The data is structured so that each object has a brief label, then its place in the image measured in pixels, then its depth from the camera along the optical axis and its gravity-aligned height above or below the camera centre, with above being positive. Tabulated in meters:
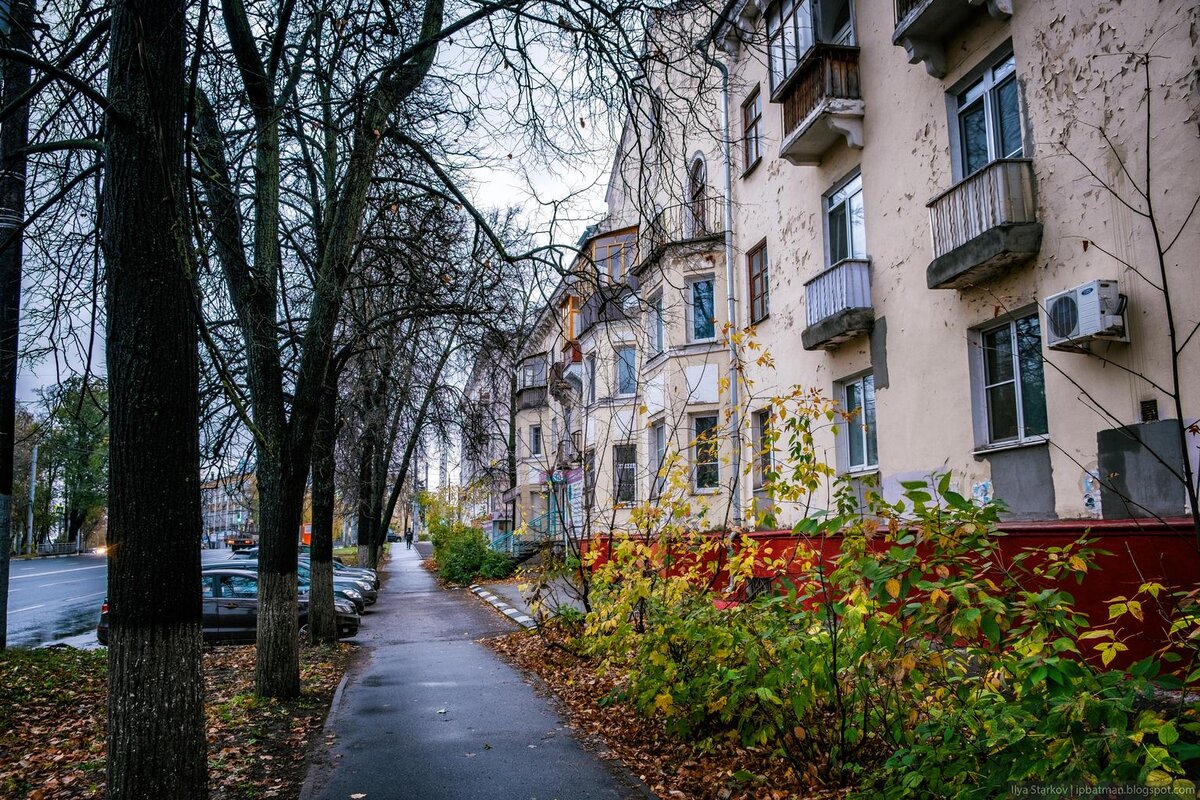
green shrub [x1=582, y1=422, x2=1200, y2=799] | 3.15 -1.02
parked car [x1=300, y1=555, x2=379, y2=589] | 23.85 -2.32
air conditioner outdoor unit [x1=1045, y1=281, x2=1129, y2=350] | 7.74 +1.57
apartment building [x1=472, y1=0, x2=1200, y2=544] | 7.48 +2.86
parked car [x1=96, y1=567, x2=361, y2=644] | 15.30 -2.10
